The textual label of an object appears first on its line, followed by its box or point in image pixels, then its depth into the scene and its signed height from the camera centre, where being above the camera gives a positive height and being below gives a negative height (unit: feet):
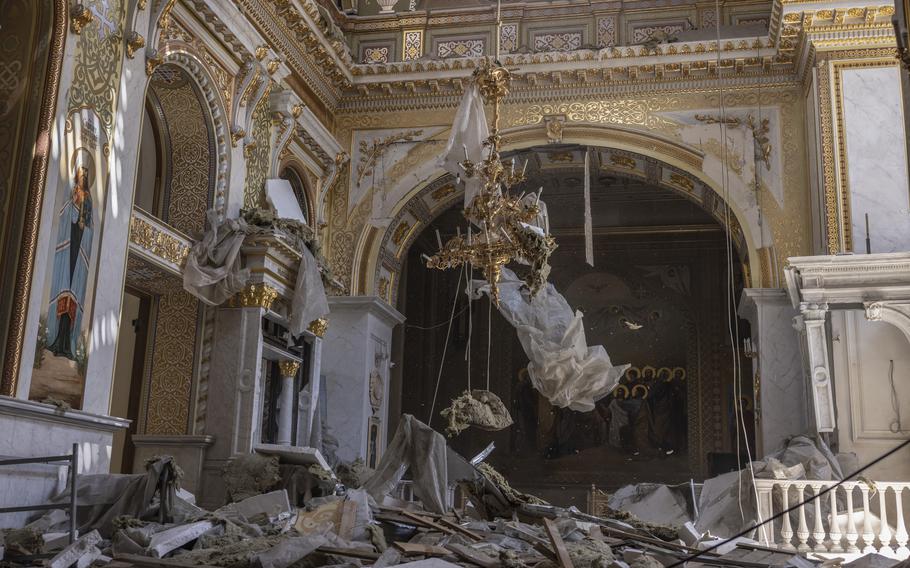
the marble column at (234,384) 34.53 +3.14
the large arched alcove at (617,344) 58.75 +8.51
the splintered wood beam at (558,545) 18.45 -1.23
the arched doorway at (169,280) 35.32 +6.66
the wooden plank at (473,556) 18.75 -1.45
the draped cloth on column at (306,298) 37.29 +6.66
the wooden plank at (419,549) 19.51 -1.38
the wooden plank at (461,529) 22.72 -1.13
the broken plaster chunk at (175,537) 19.40 -1.30
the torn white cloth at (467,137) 32.09 +11.06
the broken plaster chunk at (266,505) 25.50 -0.78
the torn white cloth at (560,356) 43.09 +5.46
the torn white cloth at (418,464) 28.45 +0.41
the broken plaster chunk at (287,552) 18.29 -1.43
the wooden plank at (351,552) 19.34 -1.45
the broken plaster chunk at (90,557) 18.65 -1.65
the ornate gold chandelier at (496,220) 28.91 +7.64
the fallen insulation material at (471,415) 33.60 +2.23
